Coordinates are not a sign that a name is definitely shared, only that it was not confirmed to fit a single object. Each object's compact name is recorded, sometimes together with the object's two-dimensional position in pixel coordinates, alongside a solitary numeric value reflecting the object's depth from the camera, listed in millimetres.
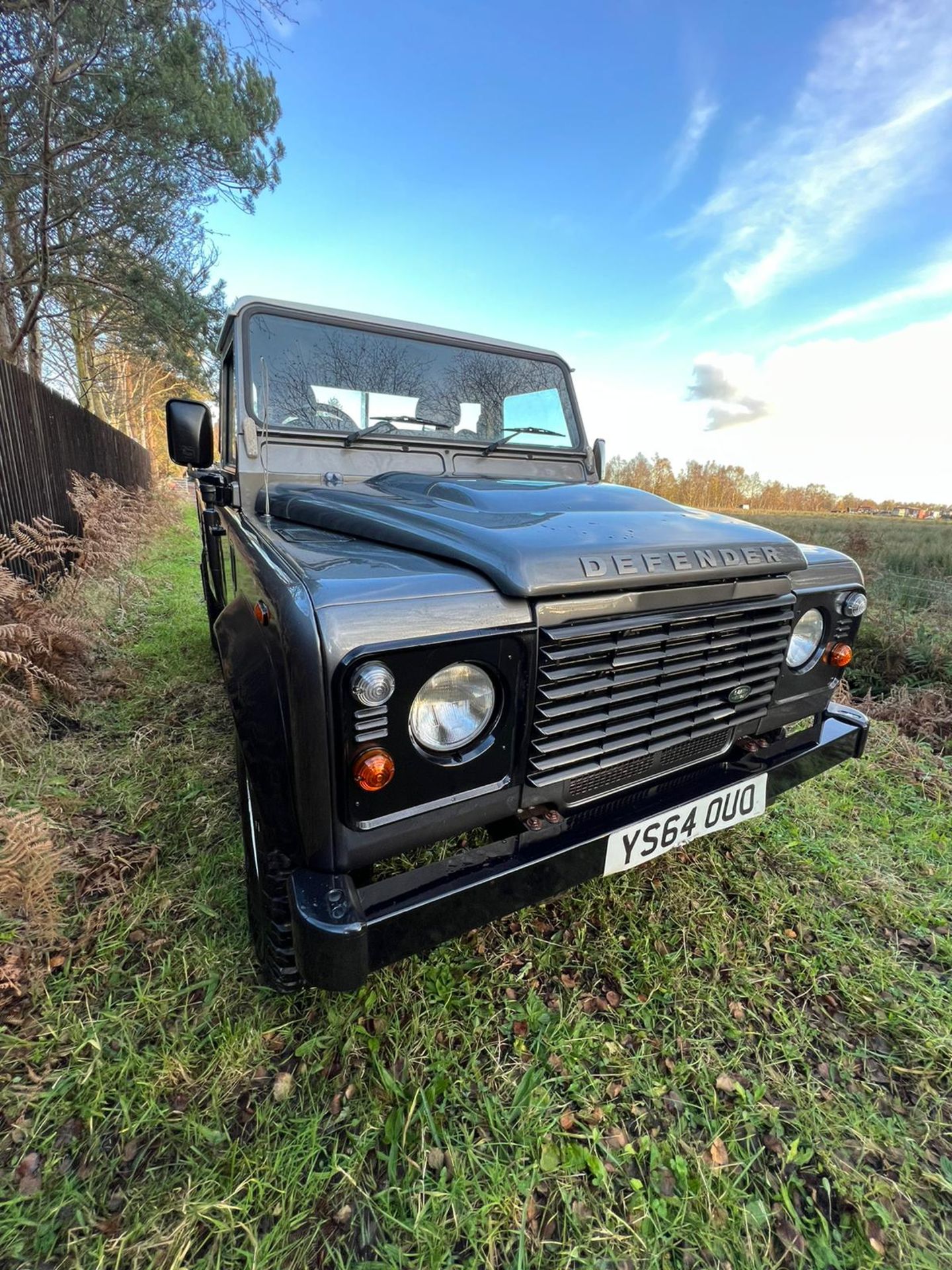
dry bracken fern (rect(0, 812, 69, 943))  2070
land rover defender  1336
